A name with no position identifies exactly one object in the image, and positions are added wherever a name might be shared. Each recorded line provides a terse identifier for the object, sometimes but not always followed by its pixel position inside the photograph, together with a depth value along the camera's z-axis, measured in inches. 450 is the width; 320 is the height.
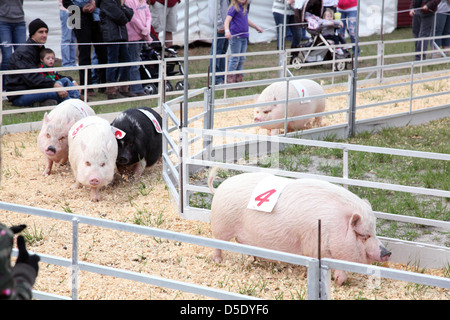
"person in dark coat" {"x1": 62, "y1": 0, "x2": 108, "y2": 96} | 348.5
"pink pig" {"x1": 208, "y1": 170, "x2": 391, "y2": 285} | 156.3
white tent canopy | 433.4
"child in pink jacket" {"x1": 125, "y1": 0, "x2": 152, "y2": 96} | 363.9
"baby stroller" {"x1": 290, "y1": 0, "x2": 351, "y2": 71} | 482.0
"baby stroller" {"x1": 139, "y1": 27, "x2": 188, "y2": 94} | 380.5
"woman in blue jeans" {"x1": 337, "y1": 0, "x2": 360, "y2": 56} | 519.2
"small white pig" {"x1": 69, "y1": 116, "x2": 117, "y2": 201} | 219.1
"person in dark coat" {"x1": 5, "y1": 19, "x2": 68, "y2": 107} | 319.3
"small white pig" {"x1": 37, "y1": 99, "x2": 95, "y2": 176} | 244.5
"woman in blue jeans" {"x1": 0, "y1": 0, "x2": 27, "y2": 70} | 338.3
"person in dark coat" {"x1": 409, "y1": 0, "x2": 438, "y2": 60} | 490.6
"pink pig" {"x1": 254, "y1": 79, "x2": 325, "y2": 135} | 302.0
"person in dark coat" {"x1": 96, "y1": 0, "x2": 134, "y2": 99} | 348.2
